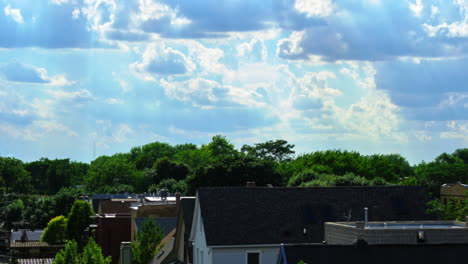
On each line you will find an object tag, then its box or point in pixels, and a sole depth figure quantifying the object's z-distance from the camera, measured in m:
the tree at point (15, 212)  165.88
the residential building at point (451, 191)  128.75
